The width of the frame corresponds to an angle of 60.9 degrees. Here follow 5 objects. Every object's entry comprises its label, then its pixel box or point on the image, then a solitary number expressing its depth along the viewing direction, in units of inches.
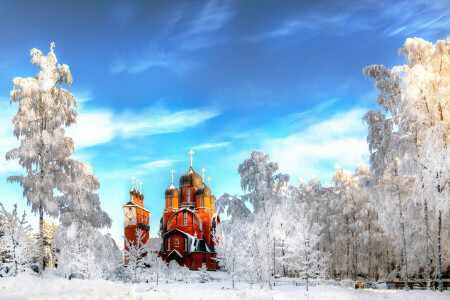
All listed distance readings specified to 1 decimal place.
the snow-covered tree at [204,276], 1352.1
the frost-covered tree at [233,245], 1153.8
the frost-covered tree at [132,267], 1322.6
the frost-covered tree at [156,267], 1371.4
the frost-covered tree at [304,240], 989.8
